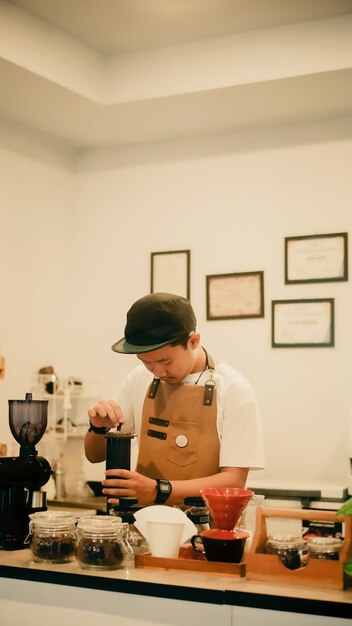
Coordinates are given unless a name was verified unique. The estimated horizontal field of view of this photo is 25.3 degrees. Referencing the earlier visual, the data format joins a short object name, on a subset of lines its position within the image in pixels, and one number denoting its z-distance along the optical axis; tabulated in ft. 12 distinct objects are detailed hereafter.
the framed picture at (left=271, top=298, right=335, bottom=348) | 15.48
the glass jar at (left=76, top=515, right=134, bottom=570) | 7.08
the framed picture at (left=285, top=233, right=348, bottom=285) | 15.51
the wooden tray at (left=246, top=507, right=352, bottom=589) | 6.49
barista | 9.32
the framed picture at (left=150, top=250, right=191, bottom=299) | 16.94
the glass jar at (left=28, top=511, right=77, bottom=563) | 7.39
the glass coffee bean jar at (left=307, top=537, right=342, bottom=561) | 6.72
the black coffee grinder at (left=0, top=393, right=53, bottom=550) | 8.21
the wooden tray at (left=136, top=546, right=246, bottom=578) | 6.87
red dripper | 7.06
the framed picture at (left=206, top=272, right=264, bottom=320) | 16.17
